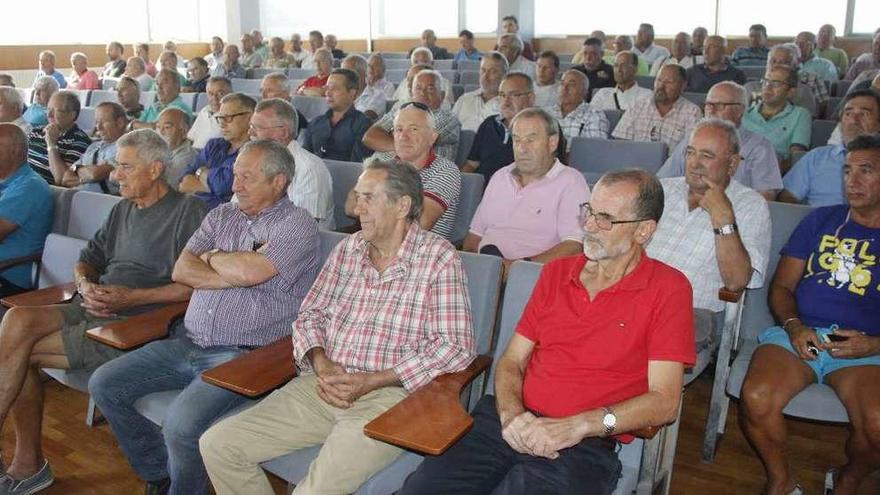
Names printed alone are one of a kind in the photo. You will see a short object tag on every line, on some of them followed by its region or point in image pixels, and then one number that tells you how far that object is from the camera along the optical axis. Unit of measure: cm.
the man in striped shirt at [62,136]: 469
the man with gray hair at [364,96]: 627
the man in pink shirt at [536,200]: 299
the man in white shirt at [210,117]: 536
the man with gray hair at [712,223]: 252
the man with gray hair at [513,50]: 767
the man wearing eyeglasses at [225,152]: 363
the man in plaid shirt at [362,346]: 202
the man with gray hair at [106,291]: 257
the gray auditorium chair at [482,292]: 230
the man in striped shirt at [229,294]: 238
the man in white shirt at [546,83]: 617
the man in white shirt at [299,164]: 334
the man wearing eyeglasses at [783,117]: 439
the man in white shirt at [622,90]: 599
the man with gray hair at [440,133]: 422
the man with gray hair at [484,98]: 550
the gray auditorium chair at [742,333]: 251
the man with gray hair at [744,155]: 360
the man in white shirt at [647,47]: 949
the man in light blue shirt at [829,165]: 346
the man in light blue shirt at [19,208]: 326
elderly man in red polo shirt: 179
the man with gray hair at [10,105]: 460
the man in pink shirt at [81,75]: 913
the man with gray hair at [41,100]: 638
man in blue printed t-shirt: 224
